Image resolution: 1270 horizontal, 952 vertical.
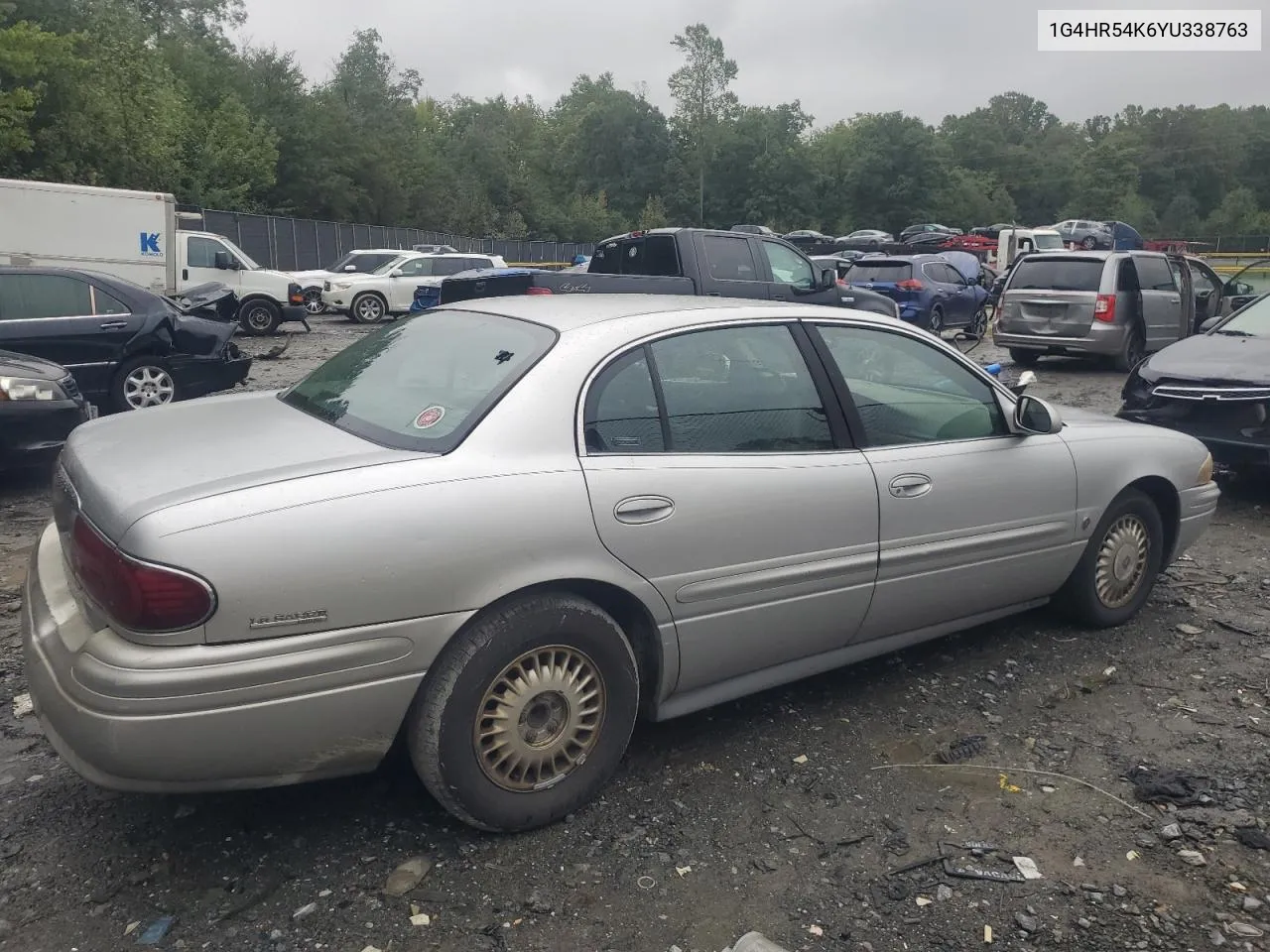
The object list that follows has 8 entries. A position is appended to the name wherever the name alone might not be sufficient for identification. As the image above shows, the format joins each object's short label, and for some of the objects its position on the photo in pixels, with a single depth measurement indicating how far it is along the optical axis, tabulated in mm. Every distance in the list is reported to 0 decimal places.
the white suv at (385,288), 22375
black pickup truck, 10750
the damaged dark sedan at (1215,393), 6902
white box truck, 15883
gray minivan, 13680
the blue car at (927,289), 17562
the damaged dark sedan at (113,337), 8992
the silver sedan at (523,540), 2578
